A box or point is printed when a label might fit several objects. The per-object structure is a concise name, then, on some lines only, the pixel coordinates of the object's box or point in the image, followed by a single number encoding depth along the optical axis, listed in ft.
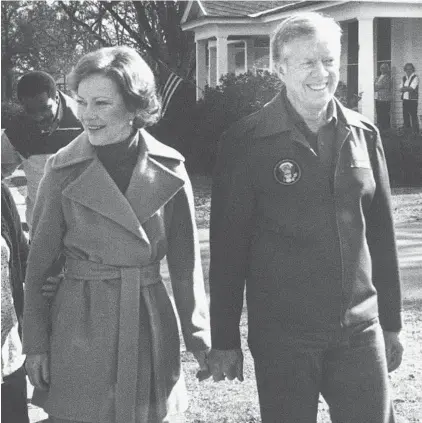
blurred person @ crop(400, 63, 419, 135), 70.18
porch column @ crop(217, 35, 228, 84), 93.71
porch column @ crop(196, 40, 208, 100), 103.91
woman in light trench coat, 11.14
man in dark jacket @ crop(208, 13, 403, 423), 11.41
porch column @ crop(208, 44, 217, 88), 101.38
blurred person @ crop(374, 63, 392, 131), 72.64
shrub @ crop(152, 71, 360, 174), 68.64
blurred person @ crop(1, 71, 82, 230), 18.48
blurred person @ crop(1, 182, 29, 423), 11.90
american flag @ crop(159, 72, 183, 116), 83.87
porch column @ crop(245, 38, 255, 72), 103.71
